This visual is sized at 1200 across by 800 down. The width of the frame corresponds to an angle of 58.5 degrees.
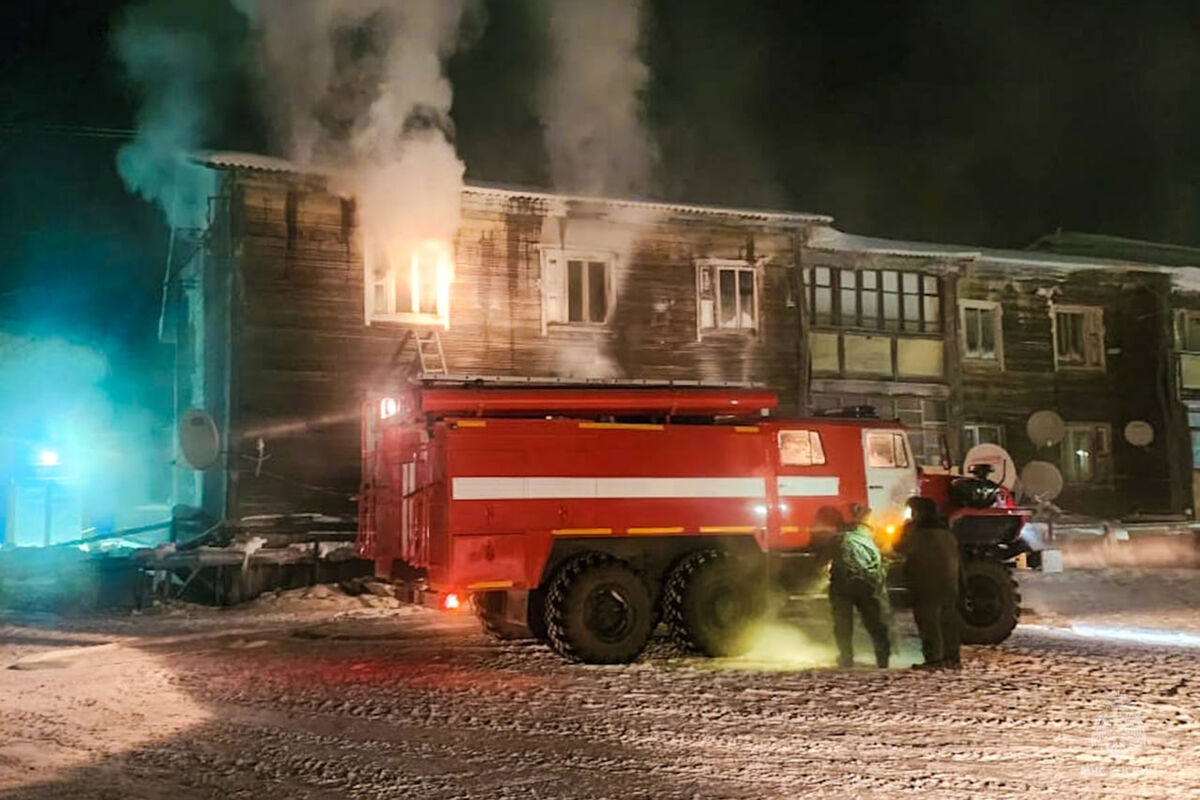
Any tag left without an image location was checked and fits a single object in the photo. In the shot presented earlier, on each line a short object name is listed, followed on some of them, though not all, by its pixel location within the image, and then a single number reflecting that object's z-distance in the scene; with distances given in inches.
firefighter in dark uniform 401.7
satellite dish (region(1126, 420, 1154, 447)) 1008.2
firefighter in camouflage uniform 404.5
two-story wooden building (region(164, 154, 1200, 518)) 690.8
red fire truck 408.8
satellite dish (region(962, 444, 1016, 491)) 717.9
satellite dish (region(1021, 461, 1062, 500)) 936.3
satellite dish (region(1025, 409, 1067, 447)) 966.4
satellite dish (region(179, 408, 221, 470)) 661.9
